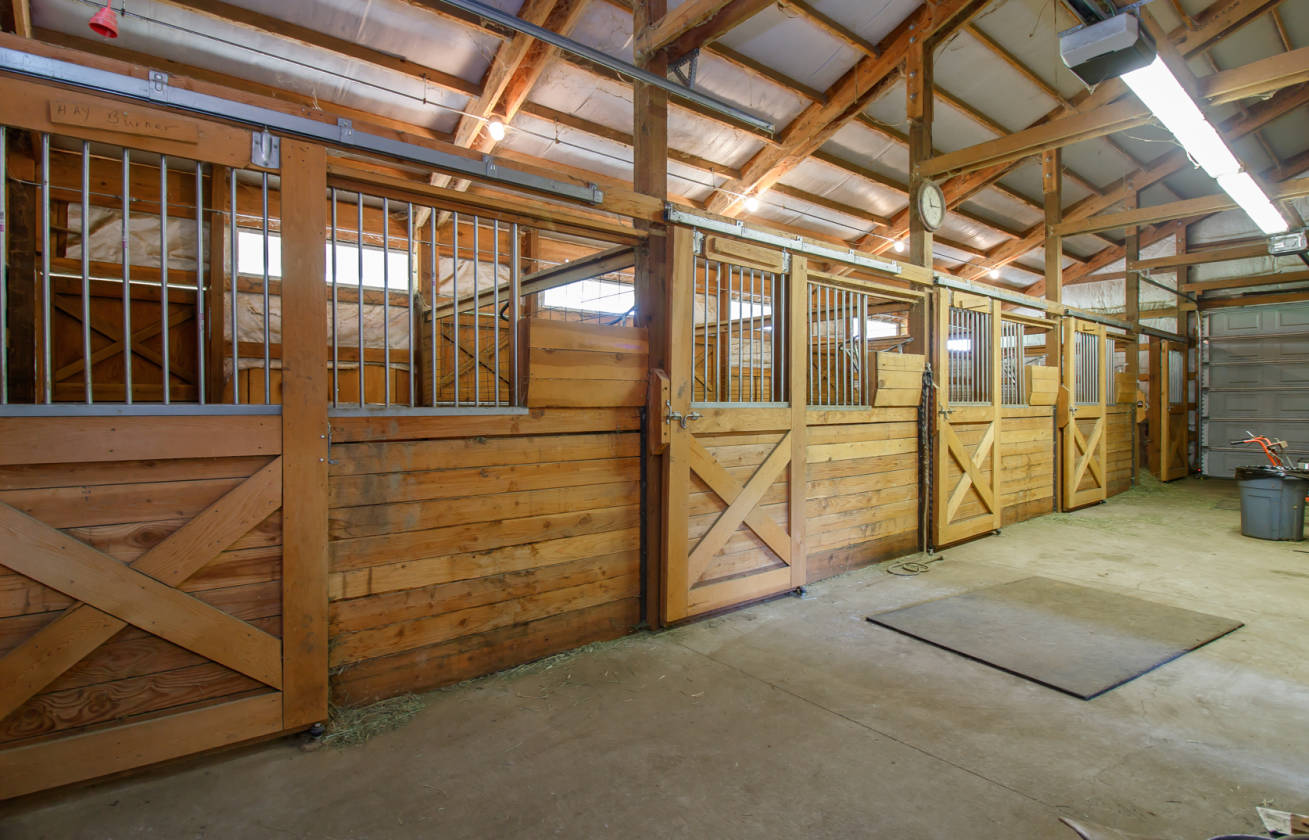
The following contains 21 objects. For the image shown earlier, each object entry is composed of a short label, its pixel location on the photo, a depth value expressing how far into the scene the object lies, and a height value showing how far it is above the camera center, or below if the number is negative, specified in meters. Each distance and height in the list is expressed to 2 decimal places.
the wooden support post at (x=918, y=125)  5.15 +2.50
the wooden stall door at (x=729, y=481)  3.28 -0.39
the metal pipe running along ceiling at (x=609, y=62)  2.64 +1.73
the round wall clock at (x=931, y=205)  5.20 +1.78
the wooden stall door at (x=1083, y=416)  6.82 -0.03
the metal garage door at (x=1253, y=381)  9.27 +0.51
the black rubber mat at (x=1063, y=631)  2.79 -1.15
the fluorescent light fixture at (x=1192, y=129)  3.63 +1.95
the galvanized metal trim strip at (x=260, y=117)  1.84 +1.04
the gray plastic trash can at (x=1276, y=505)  5.40 -0.81
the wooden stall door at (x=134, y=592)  1.81 -0.56
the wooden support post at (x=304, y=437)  2.18 -0.08
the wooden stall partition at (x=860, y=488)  4.23 -0.55
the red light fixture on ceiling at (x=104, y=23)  2.17 +1.39
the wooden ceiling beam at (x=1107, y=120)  4.01 +2.21
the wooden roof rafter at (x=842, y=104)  5.14 +3.33
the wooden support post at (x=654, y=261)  3.26 +0.83
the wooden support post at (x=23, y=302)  2.71 +0.50
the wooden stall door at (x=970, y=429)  5.09 -0.13
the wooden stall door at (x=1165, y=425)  9.36 -0.19
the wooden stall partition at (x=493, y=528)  2.39 -0.50
